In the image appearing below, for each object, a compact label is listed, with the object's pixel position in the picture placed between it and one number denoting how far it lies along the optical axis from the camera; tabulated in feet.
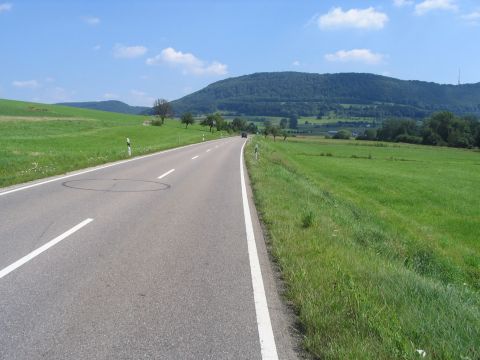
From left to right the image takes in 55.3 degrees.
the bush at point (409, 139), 392.68
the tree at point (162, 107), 429.38
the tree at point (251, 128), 571.93
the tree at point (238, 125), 551.84
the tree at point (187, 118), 409.90
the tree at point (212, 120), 455.22
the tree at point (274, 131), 419.54
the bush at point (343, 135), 440.04
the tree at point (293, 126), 637.96
